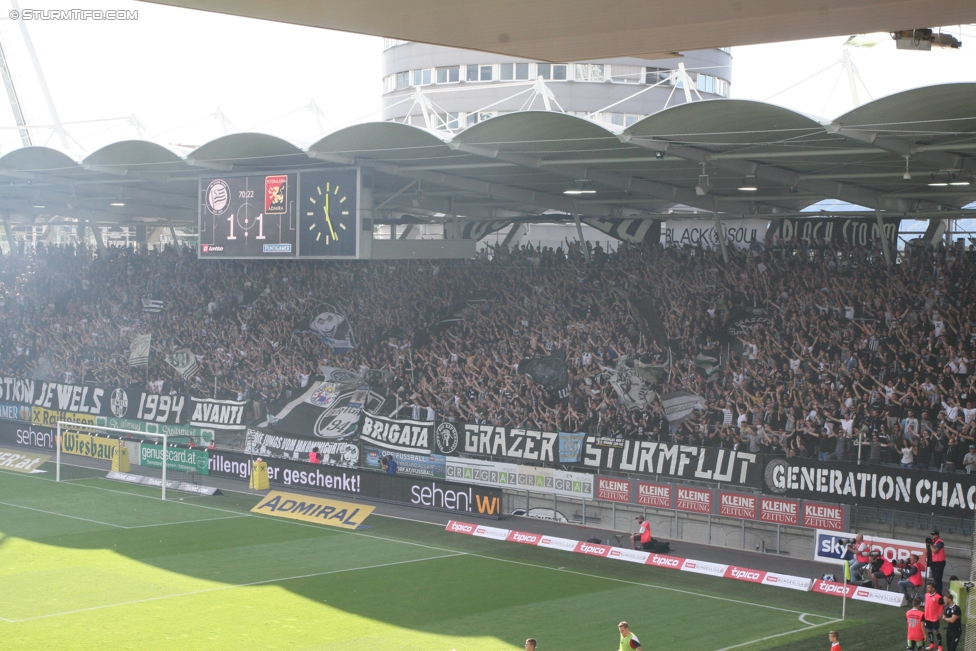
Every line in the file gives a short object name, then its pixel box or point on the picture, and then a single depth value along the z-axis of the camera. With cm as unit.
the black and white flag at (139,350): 4350
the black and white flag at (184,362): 4175
